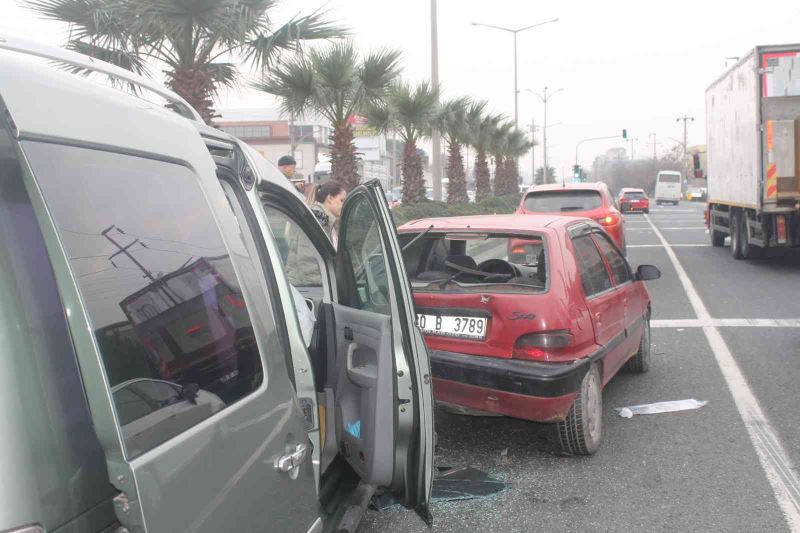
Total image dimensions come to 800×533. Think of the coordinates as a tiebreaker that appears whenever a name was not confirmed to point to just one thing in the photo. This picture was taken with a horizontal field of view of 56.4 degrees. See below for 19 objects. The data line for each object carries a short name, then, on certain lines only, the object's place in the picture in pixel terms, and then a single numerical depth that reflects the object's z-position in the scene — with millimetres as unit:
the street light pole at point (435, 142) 19844
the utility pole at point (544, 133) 61750
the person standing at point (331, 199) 6477
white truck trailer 12508
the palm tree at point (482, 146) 31333
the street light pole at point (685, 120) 104938
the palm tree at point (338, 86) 14453
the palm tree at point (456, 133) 26375
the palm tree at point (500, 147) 35656
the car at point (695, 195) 67288
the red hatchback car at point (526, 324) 4297
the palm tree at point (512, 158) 41656
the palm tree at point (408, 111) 19797
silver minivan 1440
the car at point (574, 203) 11617
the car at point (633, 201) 36519
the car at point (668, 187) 59719
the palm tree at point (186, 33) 9141
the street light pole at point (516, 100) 39878
